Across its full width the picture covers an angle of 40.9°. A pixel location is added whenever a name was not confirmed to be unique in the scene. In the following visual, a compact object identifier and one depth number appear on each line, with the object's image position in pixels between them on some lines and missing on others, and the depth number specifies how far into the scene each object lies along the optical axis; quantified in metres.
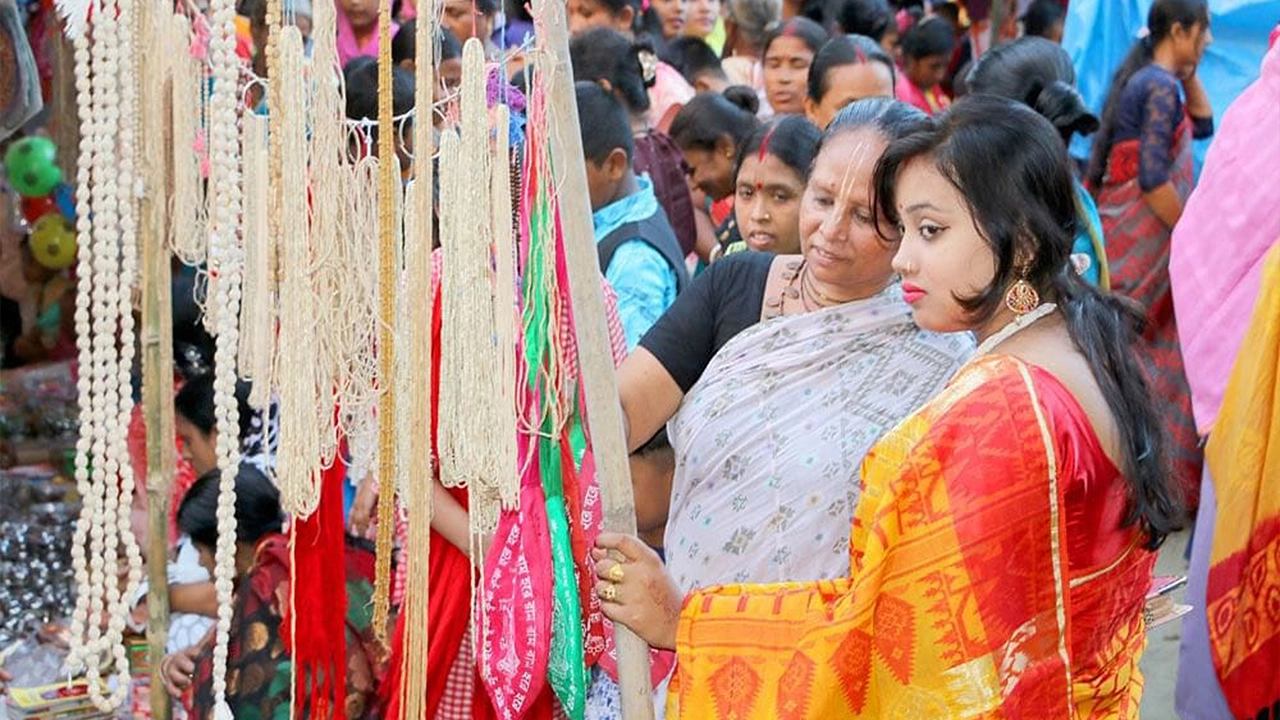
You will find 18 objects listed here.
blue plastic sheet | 5.85
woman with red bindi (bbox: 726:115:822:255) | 3.39
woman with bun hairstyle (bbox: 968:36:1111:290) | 3.72
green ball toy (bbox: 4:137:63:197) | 5.24
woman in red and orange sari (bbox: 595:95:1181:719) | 2.06
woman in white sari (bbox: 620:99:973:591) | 2.48
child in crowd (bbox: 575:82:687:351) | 3.51
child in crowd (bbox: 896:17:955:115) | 6.55
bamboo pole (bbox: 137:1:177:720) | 2.44
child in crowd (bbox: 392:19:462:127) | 4.52
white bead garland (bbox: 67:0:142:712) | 1.99
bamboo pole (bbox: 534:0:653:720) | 2.11
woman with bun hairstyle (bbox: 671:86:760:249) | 5.12
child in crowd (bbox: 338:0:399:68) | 5.46
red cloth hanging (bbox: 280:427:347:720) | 2.47
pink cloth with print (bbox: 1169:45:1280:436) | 3.71
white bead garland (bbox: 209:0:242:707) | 2.02
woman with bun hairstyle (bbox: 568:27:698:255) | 4.71
